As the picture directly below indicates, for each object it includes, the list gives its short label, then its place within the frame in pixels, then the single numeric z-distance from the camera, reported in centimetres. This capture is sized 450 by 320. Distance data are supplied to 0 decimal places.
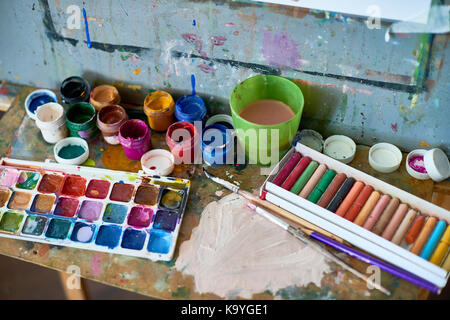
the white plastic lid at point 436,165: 67
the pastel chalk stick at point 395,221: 63
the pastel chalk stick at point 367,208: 64
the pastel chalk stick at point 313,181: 66
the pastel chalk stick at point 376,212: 63
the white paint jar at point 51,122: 72
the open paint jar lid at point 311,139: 71
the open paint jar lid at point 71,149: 72
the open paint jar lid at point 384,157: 69
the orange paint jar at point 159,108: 72
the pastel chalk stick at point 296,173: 66
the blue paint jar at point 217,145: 69
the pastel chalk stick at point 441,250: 61
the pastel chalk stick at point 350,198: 64
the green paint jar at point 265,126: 66
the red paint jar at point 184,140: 69
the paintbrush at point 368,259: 60
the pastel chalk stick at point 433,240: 62
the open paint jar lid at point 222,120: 74
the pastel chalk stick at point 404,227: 62
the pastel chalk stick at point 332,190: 65
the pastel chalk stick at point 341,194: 65
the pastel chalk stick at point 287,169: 66
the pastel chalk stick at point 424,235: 62
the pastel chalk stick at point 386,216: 63
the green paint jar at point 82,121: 72
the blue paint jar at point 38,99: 77
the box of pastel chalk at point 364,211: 61
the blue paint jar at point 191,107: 72
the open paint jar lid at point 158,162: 70
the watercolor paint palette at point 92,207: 65
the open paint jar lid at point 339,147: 71
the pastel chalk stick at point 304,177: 66
